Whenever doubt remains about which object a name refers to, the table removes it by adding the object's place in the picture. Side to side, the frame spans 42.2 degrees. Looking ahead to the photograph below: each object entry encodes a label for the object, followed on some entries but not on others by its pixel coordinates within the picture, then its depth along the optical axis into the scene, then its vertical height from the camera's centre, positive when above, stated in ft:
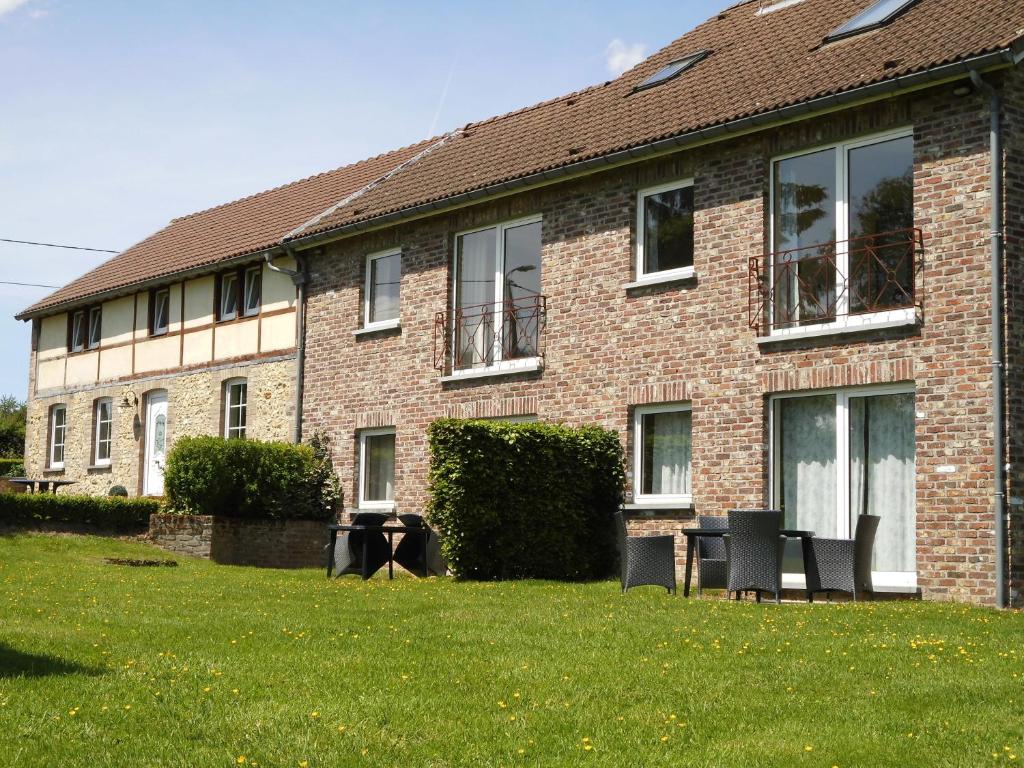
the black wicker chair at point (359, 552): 51.62 -2.71
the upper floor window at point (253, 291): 75.56 +10.84
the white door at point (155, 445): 82.89 +2.09
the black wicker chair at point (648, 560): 41.91 -2.21
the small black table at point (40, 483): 81.97 -0.45
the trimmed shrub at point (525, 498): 47.75 -0.41
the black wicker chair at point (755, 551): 39.17 -1.77
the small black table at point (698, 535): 40.42 -1.32
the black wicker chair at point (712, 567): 42.11 -2.41
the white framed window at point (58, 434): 94.07 +3.00
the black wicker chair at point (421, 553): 53.47 -2.77
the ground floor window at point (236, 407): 76.02 +4.24
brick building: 41.86 +7.88
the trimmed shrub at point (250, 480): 64.23 +0.00
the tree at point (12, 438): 150.04 +4.21
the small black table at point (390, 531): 50.70 -1.87
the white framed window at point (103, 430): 88.43 +3.16
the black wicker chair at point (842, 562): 40.55 -2.12
